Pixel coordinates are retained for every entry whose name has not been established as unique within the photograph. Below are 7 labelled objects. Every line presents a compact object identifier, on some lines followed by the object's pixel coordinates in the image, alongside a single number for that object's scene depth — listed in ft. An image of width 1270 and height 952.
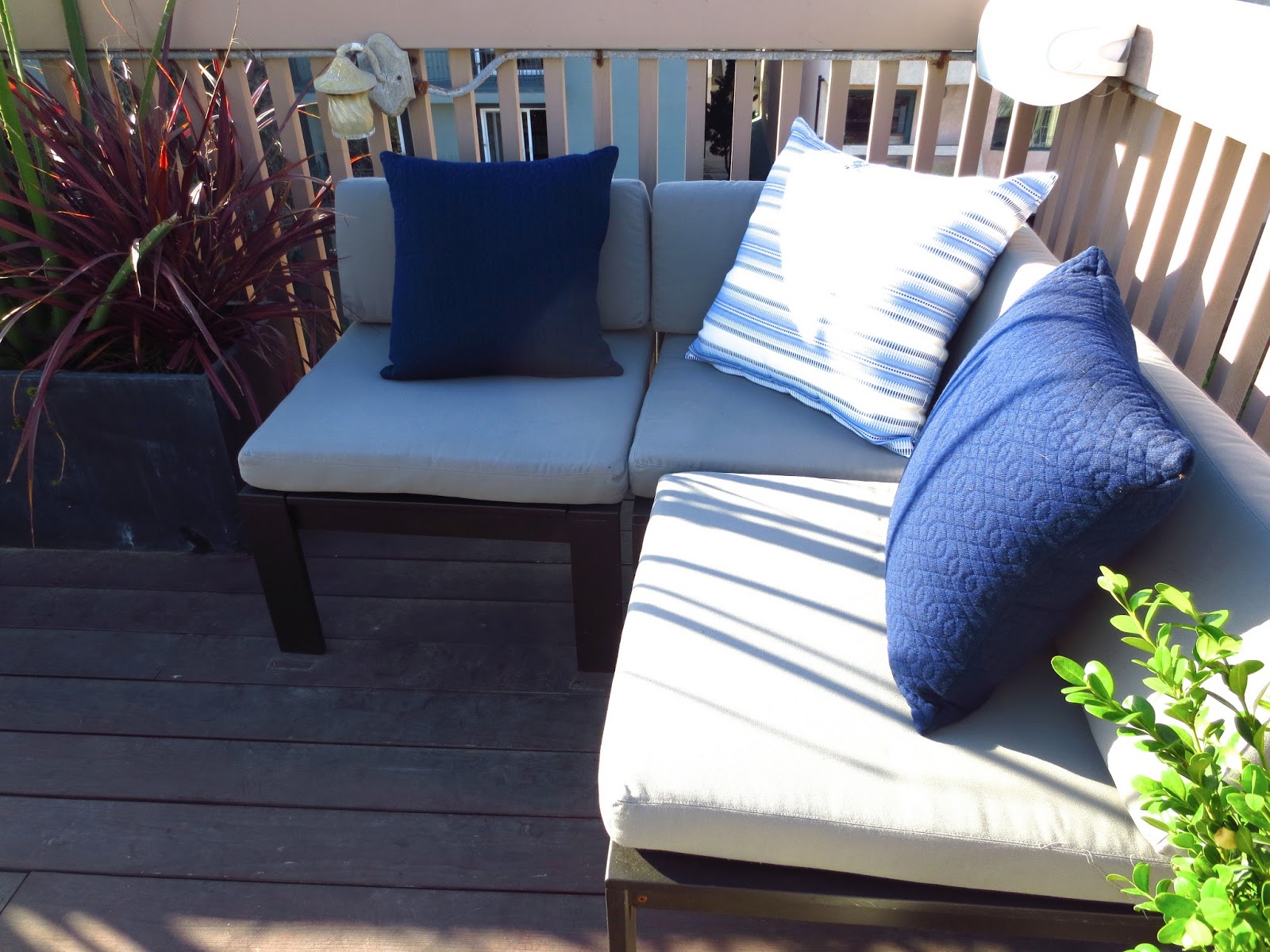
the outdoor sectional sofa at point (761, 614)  3.41
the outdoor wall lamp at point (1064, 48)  5.62
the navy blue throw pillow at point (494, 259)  6.07
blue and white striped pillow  5.36
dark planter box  6.60
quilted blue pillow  3.07
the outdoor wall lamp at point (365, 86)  6.99
